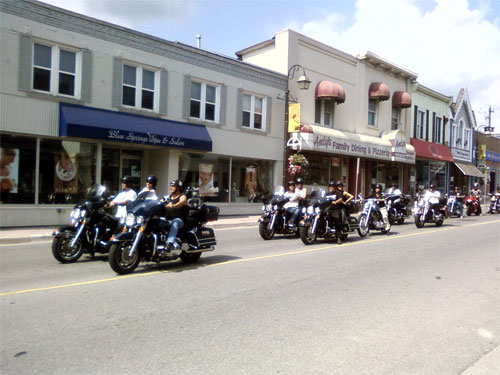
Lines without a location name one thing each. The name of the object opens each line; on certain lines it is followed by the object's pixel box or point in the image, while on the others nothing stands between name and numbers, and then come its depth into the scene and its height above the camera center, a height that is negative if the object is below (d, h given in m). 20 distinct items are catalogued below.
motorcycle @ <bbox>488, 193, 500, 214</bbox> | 26.73 -0.66
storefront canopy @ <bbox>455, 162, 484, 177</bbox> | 36.82 +2.07
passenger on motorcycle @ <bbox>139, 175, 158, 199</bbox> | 8.63 -0.01
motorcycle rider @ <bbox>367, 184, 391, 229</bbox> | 14.51 -0.43
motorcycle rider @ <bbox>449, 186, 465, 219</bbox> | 22.58 -0.41
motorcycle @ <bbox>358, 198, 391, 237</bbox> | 13.82 -0.94
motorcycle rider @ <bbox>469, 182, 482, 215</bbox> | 25.36 -0.01
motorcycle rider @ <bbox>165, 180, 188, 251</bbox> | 7.92 -0.52
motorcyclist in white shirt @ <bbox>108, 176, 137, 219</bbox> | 9.01 -0.33
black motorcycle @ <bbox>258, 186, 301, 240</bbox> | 12.27 -0.82
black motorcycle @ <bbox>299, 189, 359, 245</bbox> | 11.56 -0.88
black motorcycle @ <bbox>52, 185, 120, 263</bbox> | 8.38 -0.96
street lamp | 22.03 +4.28
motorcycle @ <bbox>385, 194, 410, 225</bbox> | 17.48 -0.67
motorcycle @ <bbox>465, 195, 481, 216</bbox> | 25.08 -0.59
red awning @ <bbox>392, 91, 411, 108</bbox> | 29.03 +6.09
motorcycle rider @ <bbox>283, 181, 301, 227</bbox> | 12.48 -0.53
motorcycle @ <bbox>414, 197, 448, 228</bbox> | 16.97 -0.83
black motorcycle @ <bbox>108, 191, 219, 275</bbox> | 7.46 -0.96
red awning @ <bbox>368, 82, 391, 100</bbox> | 27.00 +6.12
